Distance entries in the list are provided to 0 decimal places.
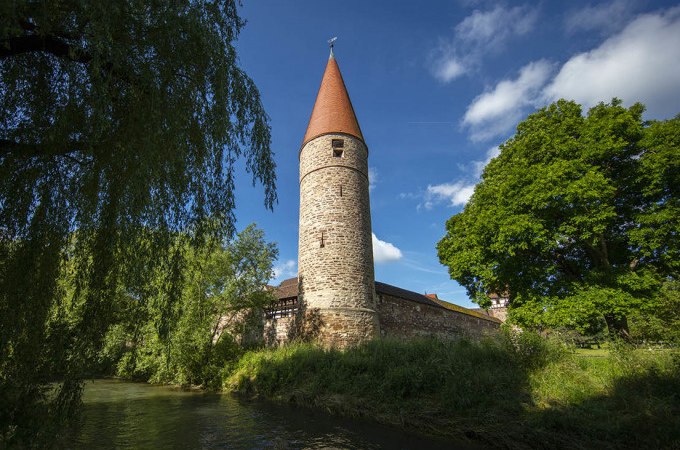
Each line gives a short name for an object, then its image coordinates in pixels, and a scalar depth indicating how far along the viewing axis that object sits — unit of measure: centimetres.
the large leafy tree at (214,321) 1449
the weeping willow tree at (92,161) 410
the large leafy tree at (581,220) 1028
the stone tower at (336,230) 1426
